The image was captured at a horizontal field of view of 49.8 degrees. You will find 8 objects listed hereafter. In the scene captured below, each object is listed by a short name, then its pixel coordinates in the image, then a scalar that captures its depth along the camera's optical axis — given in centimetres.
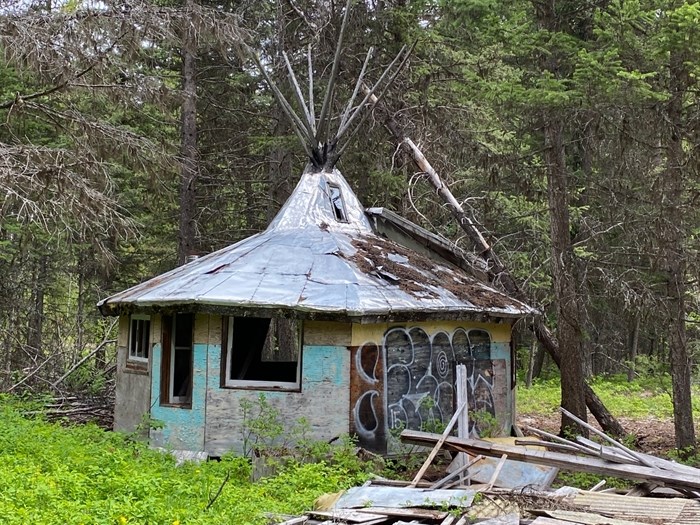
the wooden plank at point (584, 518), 633
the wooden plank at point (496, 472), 744
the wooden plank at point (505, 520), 639
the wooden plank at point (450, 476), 777
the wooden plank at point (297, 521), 655
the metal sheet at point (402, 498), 683
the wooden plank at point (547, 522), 628
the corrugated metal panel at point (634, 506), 680
